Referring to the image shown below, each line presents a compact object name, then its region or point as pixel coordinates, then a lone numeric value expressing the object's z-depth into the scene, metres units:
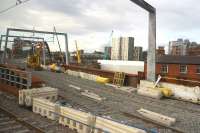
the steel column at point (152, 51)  14.63
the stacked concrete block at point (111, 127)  5.43
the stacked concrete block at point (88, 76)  19.37
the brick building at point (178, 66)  21.79
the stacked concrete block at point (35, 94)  9.08
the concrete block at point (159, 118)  7.98
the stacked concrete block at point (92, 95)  11.52
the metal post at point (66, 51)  28.89
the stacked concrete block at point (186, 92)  12.41
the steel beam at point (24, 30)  25.59
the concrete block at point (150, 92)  13.04
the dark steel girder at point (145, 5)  13.55
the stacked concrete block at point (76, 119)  6.38
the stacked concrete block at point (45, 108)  7.66
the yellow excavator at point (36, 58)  26.81
